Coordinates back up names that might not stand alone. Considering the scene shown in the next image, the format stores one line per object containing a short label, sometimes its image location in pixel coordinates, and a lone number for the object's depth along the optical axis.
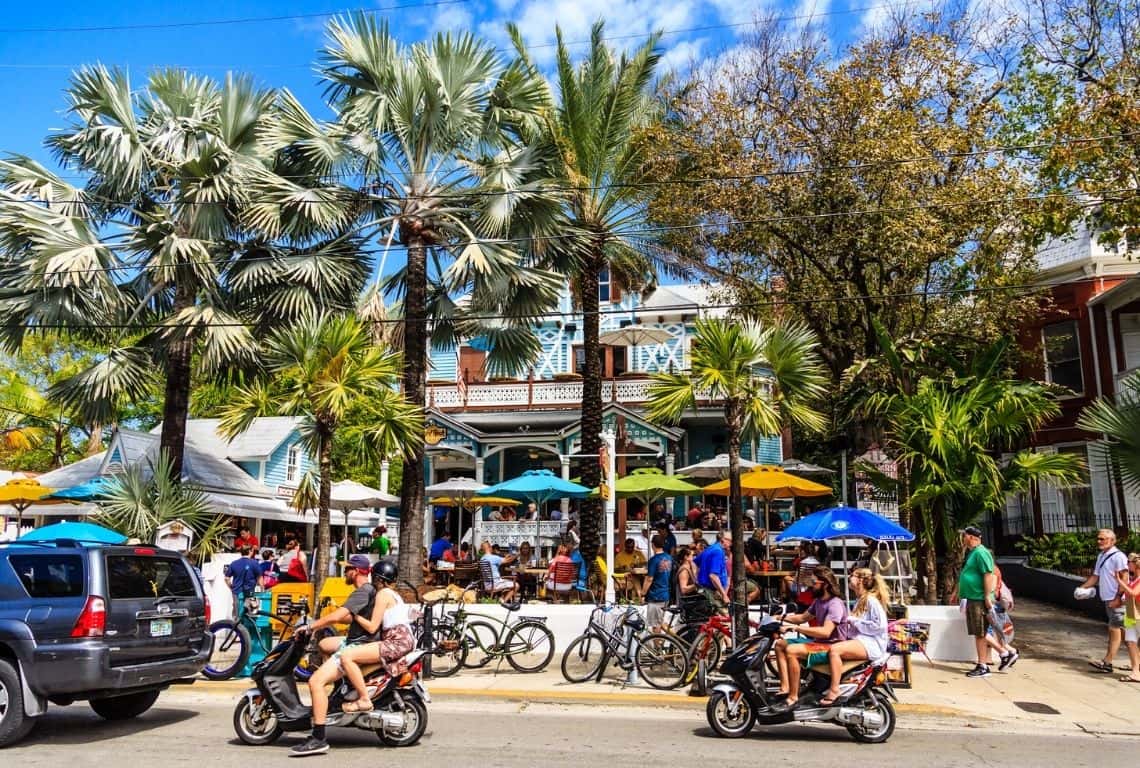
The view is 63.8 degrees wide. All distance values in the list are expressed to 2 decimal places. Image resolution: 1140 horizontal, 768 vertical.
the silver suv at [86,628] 7.73
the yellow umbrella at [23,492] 20.36
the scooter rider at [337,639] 7.49
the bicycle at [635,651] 10.87
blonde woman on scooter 8.23
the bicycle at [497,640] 11.95
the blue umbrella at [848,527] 13.51
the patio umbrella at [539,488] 18.36
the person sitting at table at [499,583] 15.13
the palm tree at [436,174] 17.03
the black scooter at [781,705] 8.24
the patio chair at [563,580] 15.22
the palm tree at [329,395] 13.78
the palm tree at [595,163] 18.61
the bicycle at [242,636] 11.55
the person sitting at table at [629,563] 15.40
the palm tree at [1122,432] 12.96
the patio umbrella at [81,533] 13.51
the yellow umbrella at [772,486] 17.42
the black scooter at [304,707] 7.82
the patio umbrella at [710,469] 21.72
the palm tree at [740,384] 11.69
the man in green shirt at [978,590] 11.81
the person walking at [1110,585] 11.62
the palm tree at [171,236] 17.66
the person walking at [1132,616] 11.33
